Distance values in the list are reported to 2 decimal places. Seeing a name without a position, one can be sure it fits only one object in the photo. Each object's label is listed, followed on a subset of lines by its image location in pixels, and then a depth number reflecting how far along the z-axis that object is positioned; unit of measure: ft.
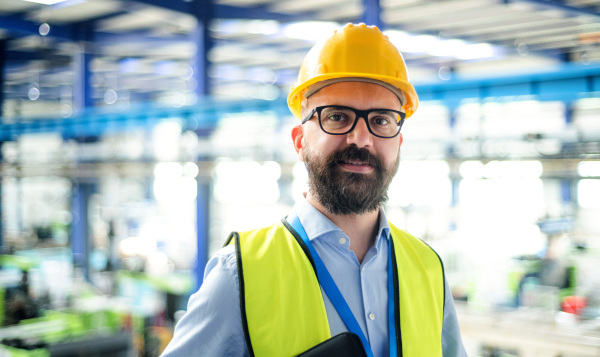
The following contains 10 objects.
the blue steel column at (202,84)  28.58
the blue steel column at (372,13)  19.98
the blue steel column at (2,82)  43.21
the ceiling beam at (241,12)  29.89
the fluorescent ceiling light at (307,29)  31.42
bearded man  4.33
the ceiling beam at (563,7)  25.03
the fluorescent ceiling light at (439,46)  33.81
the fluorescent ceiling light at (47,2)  31.30
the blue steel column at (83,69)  37.83
